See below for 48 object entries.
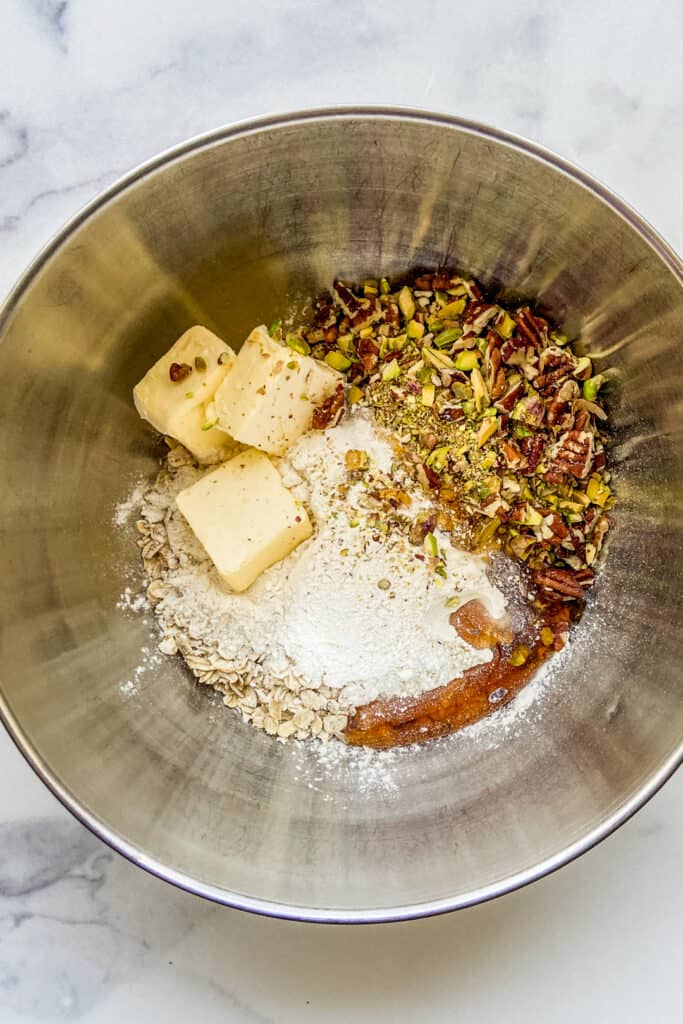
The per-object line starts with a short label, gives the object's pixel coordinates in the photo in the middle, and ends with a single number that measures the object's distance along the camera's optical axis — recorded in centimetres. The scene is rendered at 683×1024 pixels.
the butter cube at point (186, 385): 31
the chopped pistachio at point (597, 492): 32
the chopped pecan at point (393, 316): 32
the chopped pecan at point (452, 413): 31
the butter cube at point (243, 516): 31
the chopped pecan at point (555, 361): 32
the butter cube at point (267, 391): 30
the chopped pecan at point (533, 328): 32
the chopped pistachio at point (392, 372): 31
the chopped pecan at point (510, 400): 31
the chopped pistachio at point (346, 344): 32
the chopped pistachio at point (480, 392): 31
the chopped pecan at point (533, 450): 31
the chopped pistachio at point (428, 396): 31
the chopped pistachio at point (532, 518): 31
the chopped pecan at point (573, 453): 31
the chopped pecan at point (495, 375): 31
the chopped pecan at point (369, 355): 32
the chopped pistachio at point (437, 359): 31
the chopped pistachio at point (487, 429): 31
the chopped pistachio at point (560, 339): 32
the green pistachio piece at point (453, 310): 32
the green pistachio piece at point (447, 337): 32
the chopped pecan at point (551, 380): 31
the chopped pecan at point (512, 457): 31
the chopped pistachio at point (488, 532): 32
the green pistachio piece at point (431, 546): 31
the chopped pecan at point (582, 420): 31
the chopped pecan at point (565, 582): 32
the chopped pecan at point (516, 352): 32
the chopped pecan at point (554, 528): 31
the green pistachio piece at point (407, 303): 32
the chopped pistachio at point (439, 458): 31
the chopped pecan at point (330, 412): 32
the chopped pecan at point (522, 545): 32
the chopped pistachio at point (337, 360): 32
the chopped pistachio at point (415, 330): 32
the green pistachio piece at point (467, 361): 31
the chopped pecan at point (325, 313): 33
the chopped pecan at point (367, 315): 32
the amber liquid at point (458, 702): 32
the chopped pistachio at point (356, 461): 31
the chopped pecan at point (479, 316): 32
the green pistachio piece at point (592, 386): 32
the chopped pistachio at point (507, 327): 32
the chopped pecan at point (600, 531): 32
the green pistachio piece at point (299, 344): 33
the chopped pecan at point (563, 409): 31
